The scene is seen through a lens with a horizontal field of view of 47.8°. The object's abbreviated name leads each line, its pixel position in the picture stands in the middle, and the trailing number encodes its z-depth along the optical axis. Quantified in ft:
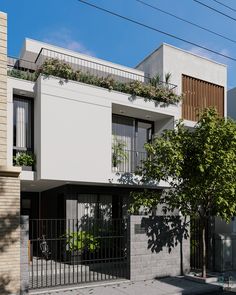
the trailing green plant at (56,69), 32.66
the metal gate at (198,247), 32.66
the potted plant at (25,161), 32.58
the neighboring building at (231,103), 61.11
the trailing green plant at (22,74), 33.58
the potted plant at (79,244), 30.70
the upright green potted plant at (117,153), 37.04
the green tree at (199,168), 27.36
